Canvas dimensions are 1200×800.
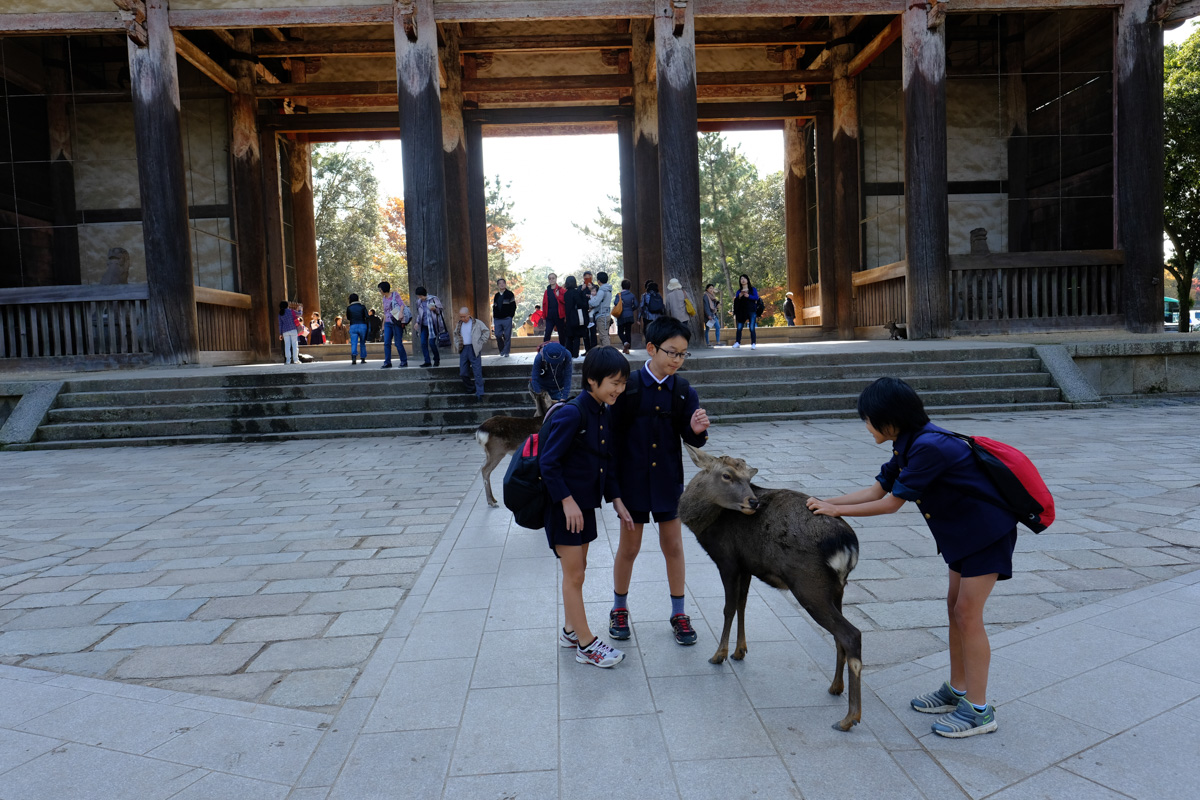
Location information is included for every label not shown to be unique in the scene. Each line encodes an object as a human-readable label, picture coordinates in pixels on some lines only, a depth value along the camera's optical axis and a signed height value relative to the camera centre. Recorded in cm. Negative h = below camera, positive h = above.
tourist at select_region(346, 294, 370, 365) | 1455 +49
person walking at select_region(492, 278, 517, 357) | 1423 +54
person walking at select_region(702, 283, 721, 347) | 1599 +50
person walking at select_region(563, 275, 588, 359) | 1319 +46
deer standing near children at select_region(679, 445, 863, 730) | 272 -76
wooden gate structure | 1393 +421
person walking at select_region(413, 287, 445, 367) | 1245 +39
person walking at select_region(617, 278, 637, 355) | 1419 +44
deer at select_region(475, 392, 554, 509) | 661 -74
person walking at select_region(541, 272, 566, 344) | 1359 +61
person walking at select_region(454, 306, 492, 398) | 1071 -5
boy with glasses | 335 -40
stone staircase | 1077 -74
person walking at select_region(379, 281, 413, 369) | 1297 +49
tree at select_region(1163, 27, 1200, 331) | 1869 +370
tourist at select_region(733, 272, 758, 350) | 1561 +52
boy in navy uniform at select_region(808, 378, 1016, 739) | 252 -59
